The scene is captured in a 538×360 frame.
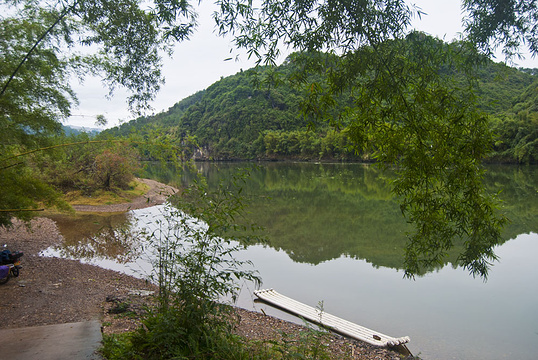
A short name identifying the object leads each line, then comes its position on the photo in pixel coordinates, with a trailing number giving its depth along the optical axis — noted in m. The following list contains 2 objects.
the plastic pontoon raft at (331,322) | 4.91
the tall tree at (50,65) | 3.99
